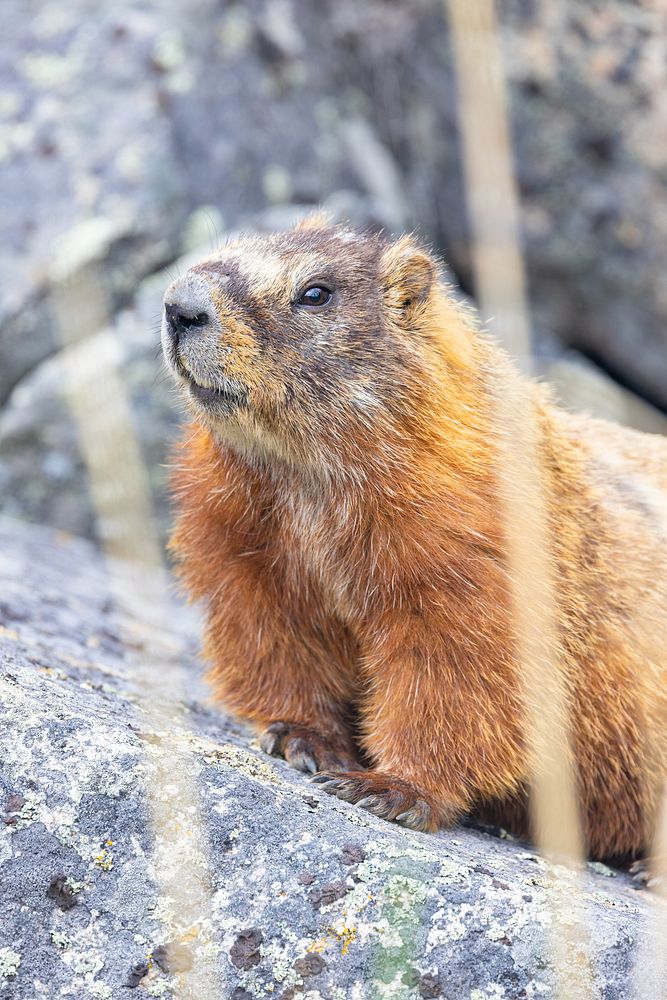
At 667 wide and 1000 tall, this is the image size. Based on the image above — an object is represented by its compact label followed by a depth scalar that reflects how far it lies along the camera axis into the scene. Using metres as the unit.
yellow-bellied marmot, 9.30
